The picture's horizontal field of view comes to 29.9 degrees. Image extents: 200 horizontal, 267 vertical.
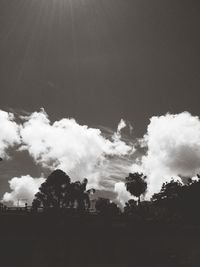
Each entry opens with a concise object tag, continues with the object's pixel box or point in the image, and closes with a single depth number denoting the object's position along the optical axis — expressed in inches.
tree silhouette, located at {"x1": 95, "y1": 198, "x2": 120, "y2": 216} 3550.0
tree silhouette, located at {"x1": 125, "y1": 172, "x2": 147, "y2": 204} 2965.1
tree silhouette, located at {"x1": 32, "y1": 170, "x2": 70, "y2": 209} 2709.2
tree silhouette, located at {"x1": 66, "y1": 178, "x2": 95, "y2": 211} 2815.0
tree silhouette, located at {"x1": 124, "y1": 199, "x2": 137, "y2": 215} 3409.9
